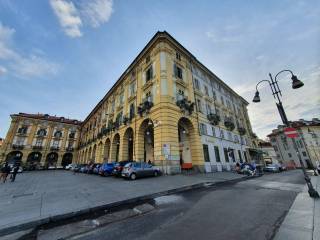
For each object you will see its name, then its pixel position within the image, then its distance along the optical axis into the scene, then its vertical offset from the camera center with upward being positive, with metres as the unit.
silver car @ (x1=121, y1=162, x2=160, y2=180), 13.42 +0.09
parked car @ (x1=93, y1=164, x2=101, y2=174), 20.56 +0.58
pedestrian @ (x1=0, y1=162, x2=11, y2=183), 13.57 +0.40
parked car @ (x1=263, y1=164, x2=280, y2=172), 27.07 -0.08
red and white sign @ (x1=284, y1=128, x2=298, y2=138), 6.86 +1.56
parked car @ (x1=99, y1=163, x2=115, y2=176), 17.91 +0.41
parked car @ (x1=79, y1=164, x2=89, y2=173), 25.43 +0.81
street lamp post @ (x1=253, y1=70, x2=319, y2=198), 6.39 +3.36
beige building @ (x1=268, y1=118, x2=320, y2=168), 45.04 +7.45
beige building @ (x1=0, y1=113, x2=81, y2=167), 43.19 +10.41
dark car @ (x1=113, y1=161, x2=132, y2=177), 15.70 +0.33
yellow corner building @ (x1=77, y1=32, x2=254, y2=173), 17.05 +7.59
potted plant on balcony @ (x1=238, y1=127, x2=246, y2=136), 30.05 +7.36
